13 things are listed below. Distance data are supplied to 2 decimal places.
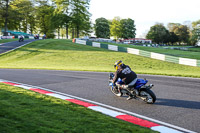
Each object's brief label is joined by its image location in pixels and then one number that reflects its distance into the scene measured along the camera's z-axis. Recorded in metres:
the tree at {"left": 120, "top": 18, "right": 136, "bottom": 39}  114.12
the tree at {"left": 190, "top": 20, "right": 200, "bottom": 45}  103.44
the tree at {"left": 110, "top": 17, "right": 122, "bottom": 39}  112.43
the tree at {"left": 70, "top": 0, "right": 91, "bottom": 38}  67.81
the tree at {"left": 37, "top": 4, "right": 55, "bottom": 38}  80.88
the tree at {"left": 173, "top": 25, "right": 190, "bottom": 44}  120.75
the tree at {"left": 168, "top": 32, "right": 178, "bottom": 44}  119.49
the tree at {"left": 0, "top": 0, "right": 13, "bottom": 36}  64.12
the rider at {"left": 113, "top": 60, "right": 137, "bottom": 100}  8.02
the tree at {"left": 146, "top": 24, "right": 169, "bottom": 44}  116.86
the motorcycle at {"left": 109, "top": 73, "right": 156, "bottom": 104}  7.61
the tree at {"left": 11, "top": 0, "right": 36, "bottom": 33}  66.50
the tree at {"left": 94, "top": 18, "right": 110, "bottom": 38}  111.75
